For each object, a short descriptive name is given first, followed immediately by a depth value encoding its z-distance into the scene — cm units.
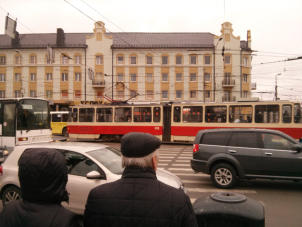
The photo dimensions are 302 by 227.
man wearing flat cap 191
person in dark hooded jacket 187
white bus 1373
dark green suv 793
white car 534
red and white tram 1892
